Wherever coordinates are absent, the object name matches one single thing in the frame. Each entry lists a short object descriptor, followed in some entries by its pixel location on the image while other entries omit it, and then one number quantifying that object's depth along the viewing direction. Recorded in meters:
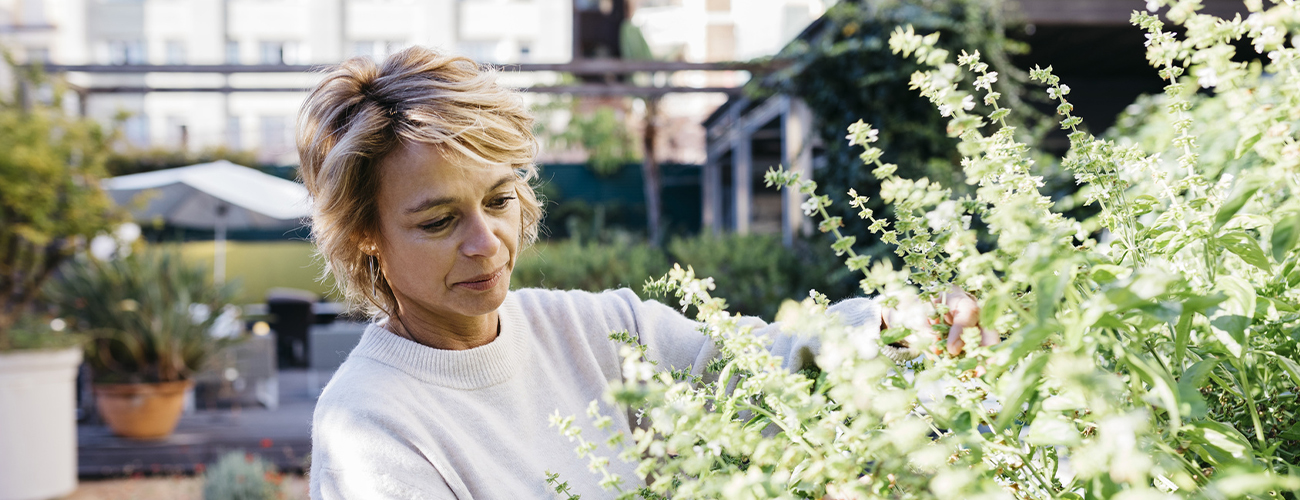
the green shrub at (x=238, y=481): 3.55
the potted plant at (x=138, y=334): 5.86
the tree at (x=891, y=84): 5.26
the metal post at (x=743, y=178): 9.88
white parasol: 8.04
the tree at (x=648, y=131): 11.70
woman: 1.16
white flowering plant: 0.51
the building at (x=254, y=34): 21.36
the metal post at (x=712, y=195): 12.95
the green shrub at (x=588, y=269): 5.91
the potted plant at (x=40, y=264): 4.66
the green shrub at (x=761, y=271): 5.45
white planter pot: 4.62
